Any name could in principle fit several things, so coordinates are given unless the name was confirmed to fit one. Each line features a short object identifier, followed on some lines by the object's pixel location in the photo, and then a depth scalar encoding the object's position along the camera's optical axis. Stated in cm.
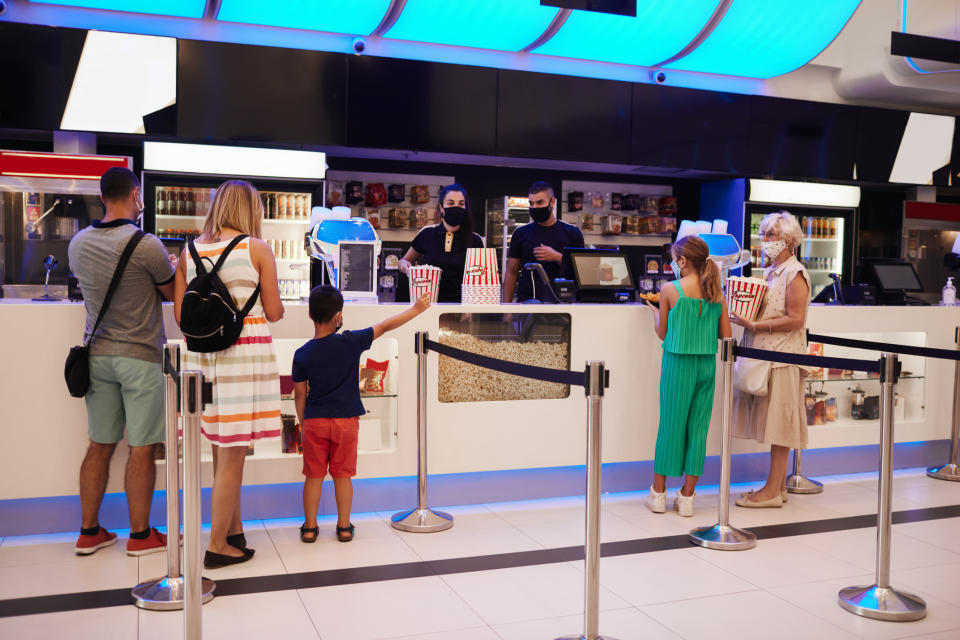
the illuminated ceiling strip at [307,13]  667
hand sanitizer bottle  611
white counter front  378
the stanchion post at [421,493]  408
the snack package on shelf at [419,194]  765
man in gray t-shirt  348
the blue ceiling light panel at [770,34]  767
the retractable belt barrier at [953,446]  534
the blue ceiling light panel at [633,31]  738
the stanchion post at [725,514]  374
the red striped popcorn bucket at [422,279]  427
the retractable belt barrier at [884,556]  308
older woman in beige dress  443
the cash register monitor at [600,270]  486
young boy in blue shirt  368
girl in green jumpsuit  425
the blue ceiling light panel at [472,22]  691
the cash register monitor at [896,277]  560
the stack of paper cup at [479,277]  445
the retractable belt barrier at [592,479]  264
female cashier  523
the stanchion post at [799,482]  498
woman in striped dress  333
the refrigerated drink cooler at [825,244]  873
